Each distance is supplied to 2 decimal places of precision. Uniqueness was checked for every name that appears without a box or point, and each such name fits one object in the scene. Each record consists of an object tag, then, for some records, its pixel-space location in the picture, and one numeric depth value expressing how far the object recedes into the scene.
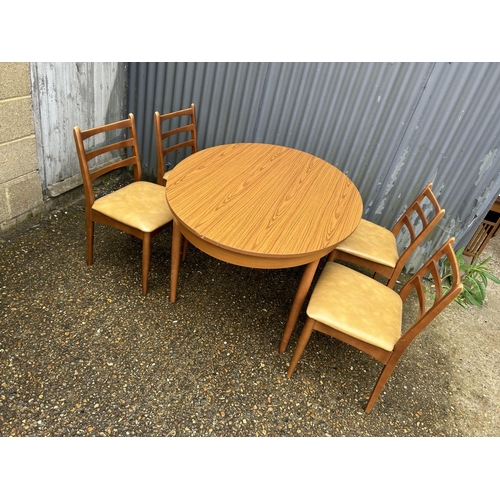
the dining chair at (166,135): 2.36
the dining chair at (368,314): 1.69
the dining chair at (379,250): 2.18
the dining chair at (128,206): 2.11
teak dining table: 1.66
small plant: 2.84
